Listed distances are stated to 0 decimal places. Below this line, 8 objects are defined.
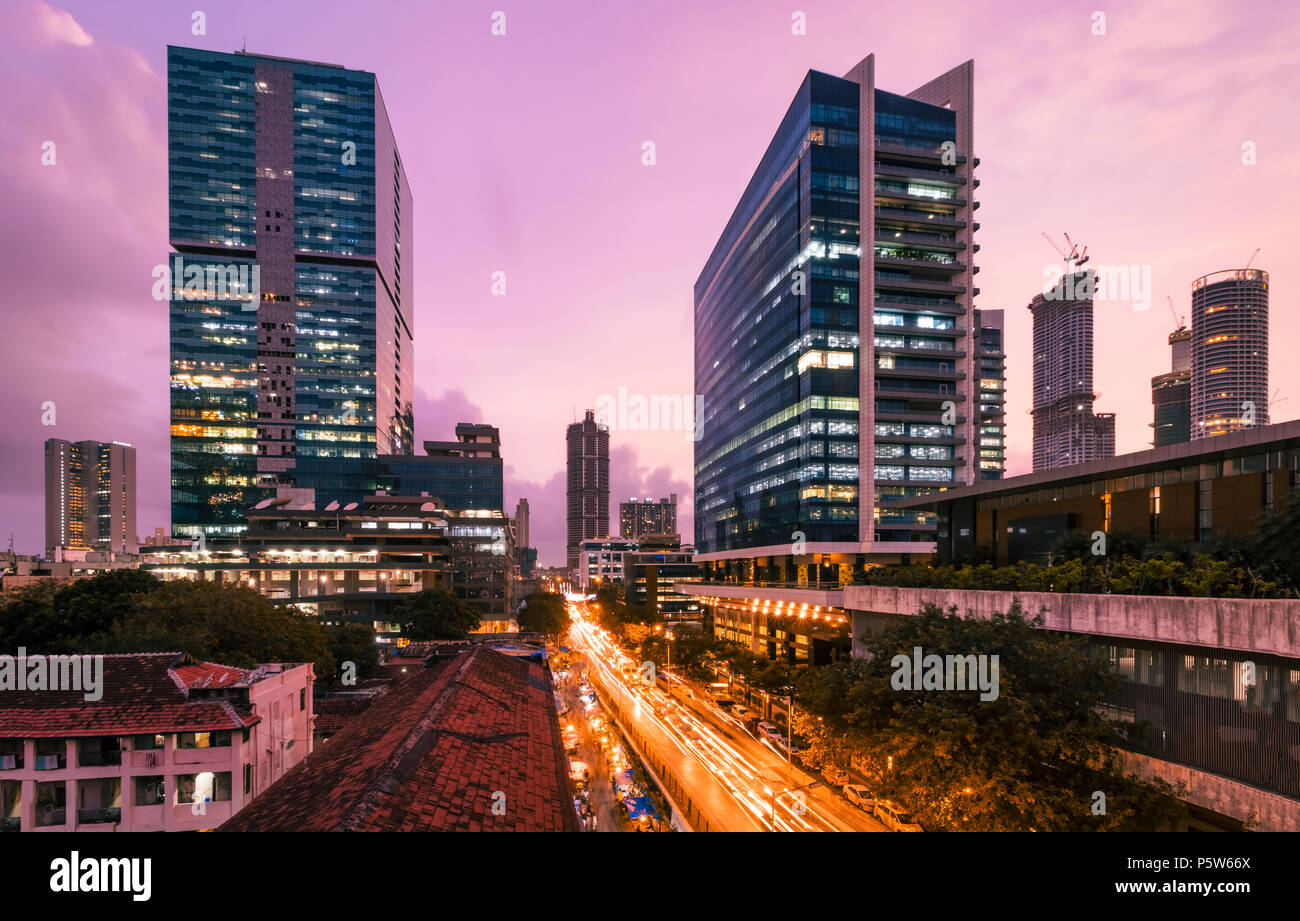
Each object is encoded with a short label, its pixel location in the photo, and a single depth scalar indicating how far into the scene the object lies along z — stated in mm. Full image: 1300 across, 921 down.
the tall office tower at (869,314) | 69938
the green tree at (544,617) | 81375
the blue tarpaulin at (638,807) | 28134
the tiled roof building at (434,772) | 13859
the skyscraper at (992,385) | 121250
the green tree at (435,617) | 66562
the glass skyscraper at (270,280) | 115375
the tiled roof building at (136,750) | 21141
